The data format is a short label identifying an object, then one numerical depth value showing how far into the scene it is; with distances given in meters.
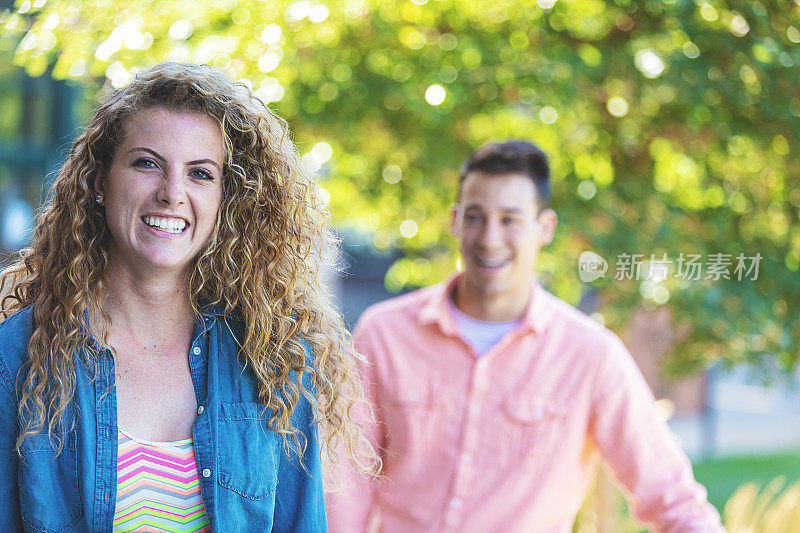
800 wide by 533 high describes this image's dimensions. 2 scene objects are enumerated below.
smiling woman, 2.53
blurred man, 2.97
